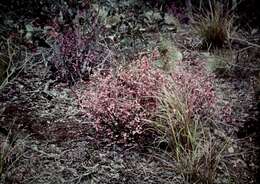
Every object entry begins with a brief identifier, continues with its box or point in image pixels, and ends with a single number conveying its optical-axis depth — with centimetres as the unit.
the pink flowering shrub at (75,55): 421
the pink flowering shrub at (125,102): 335
